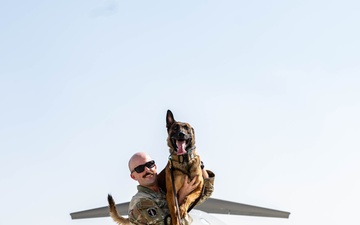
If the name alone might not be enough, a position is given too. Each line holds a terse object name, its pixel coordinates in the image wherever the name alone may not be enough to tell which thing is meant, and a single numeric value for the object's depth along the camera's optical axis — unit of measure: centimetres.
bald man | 803
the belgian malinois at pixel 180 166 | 772
